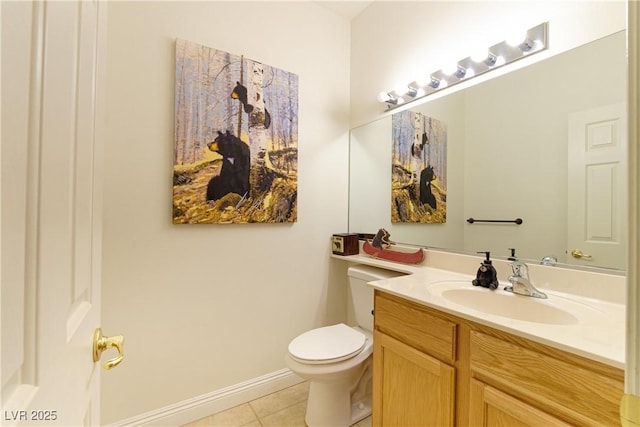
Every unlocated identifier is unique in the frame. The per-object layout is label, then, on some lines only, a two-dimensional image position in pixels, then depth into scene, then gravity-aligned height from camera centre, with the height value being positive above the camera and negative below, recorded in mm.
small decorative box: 1963 -218
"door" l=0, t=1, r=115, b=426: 256 +2
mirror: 1008 +267
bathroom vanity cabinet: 659 -488
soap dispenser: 1166 -264
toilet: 1331 -752
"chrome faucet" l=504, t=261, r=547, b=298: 1050 -265
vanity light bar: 1187 +784
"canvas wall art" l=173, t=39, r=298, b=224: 1479 +450
